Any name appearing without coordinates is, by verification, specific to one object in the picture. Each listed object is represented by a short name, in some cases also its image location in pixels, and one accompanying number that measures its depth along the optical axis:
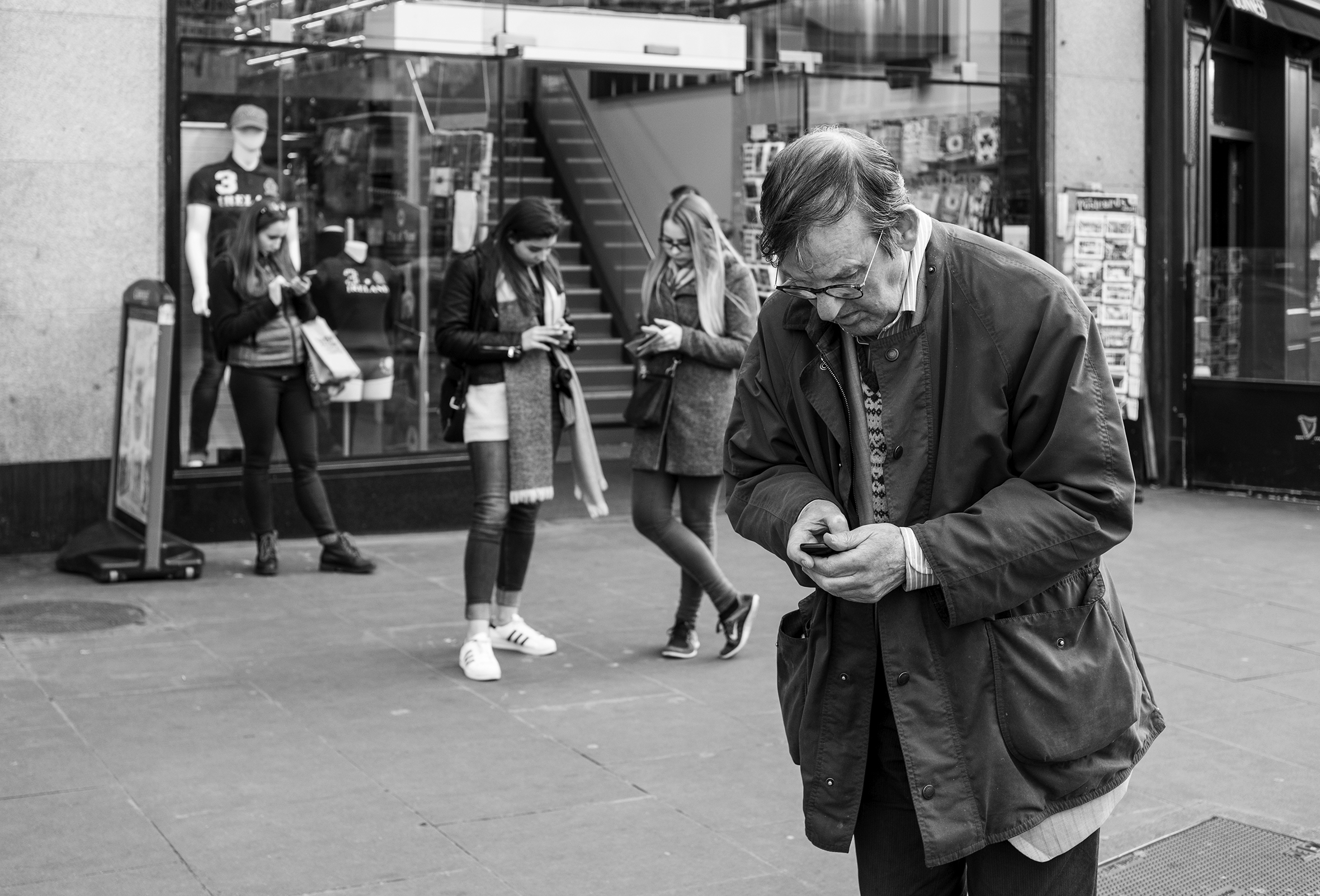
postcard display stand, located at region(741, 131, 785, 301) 11.03
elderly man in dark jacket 2.38
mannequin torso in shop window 9.37
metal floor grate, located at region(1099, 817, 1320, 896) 4.08
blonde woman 6.34
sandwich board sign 7.76
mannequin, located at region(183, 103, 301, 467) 8.80
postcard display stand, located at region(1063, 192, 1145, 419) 11.10
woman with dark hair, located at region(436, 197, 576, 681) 6.23
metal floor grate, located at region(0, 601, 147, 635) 6.92
